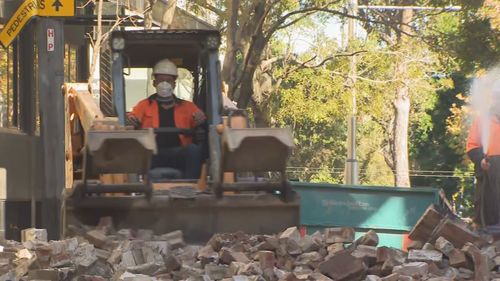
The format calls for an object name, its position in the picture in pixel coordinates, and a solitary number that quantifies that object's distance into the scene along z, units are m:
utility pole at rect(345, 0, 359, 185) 26.89
